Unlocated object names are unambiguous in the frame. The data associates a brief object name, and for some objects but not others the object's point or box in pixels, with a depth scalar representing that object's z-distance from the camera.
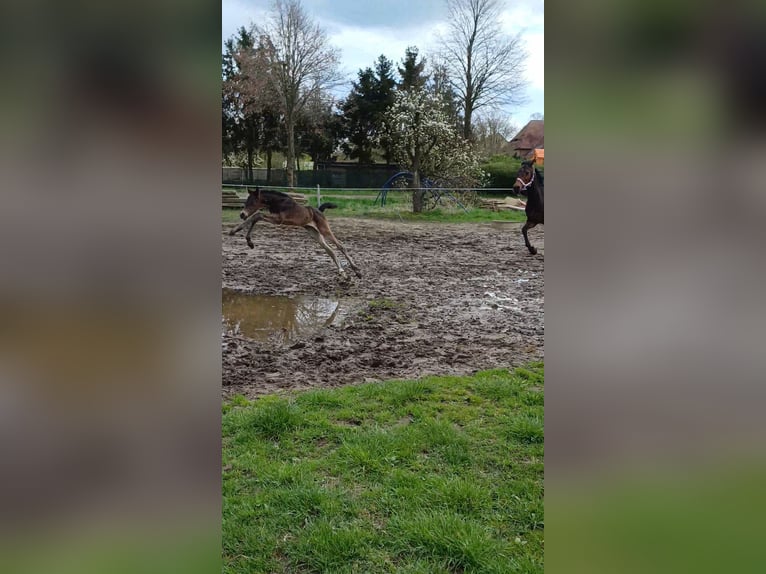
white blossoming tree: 15.08
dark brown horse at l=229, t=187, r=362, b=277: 7.27
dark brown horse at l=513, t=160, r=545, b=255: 8.27
